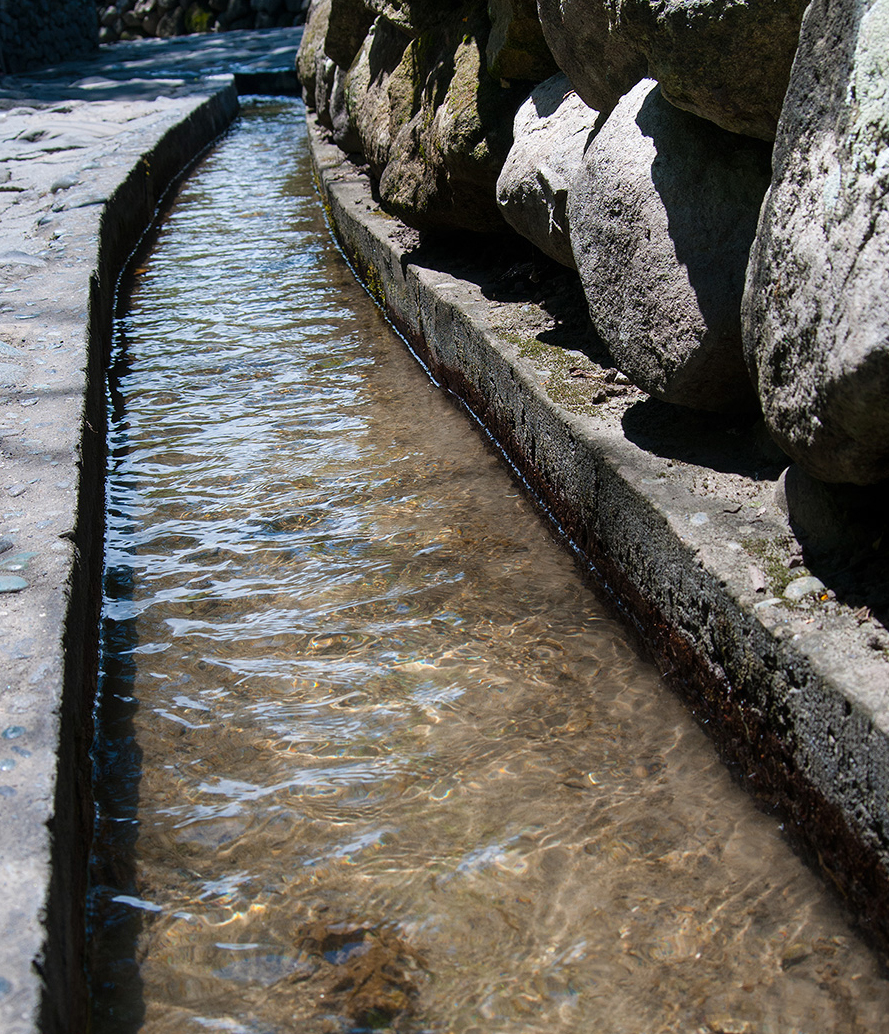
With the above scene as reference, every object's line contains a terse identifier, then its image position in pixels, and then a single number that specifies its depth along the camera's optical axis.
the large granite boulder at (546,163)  3.15
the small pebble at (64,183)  6.88
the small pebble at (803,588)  1.92
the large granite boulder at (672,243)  2.37
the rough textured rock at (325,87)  8.84
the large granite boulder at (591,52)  2.71
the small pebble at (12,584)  2.23
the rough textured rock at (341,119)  7.35
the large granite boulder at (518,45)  3.65
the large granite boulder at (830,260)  1.60
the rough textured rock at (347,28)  7.06
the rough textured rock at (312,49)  10.03
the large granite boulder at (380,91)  5.12
